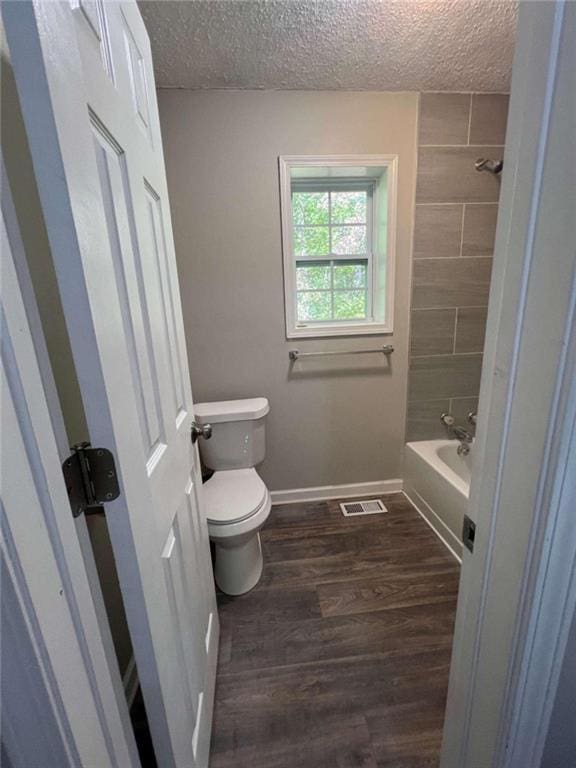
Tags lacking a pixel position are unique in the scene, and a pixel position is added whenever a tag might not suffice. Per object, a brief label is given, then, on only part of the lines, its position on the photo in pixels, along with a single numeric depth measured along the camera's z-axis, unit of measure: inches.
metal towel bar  83.9
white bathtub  72.8
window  79.8
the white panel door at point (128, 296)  16.2
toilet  59.6
